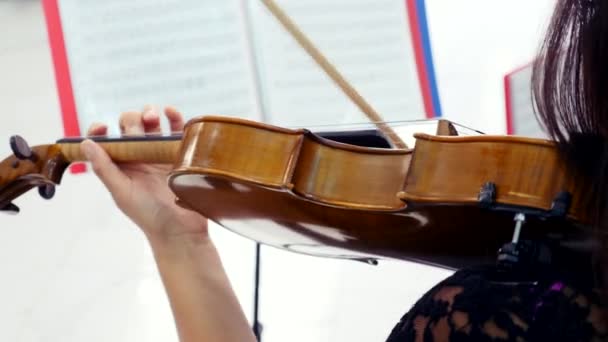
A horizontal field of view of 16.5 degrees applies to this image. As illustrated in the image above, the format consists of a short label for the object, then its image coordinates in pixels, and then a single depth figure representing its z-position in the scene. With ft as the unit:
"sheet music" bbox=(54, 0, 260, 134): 4.86
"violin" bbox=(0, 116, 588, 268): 3.88
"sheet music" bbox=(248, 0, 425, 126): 4.88
